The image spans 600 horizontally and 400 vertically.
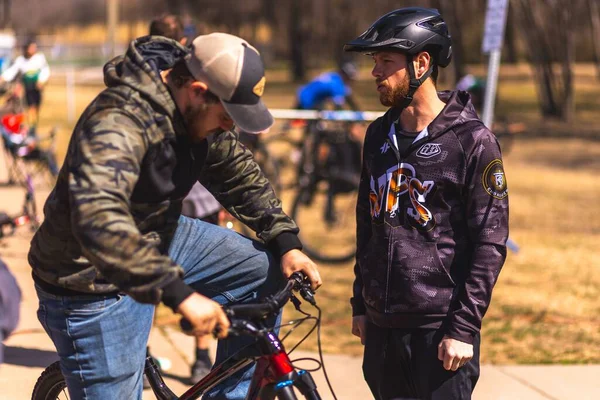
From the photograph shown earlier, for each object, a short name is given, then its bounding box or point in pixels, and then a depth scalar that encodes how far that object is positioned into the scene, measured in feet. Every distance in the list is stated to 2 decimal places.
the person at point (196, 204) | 34.83
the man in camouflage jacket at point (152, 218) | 16.98
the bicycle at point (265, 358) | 18.29
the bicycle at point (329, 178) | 59.67
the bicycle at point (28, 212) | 42.42
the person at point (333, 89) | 65.10
